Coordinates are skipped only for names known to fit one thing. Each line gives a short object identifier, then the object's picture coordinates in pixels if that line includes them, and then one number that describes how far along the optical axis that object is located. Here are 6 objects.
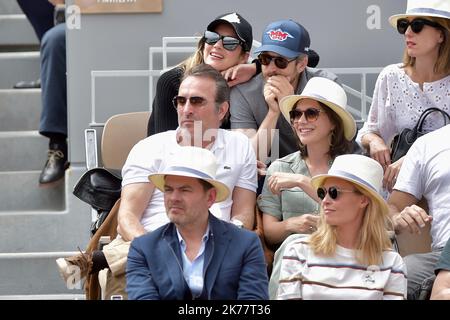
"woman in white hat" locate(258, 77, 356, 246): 13.84
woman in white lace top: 14.95
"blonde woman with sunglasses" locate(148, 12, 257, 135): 15.48
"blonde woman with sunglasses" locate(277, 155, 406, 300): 12.20
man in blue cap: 15.12
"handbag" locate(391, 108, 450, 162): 14.84
